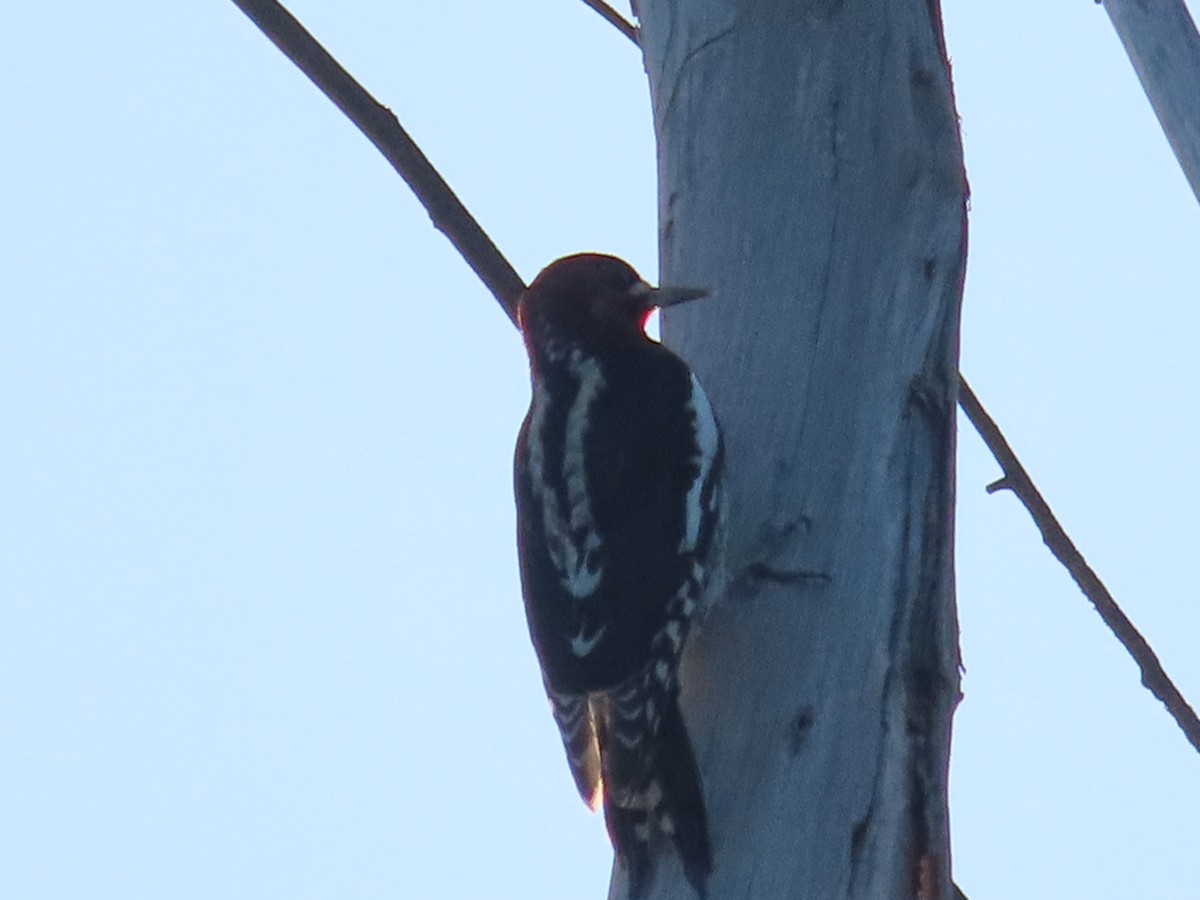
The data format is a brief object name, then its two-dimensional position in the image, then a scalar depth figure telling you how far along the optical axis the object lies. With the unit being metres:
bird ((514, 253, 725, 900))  5.84
